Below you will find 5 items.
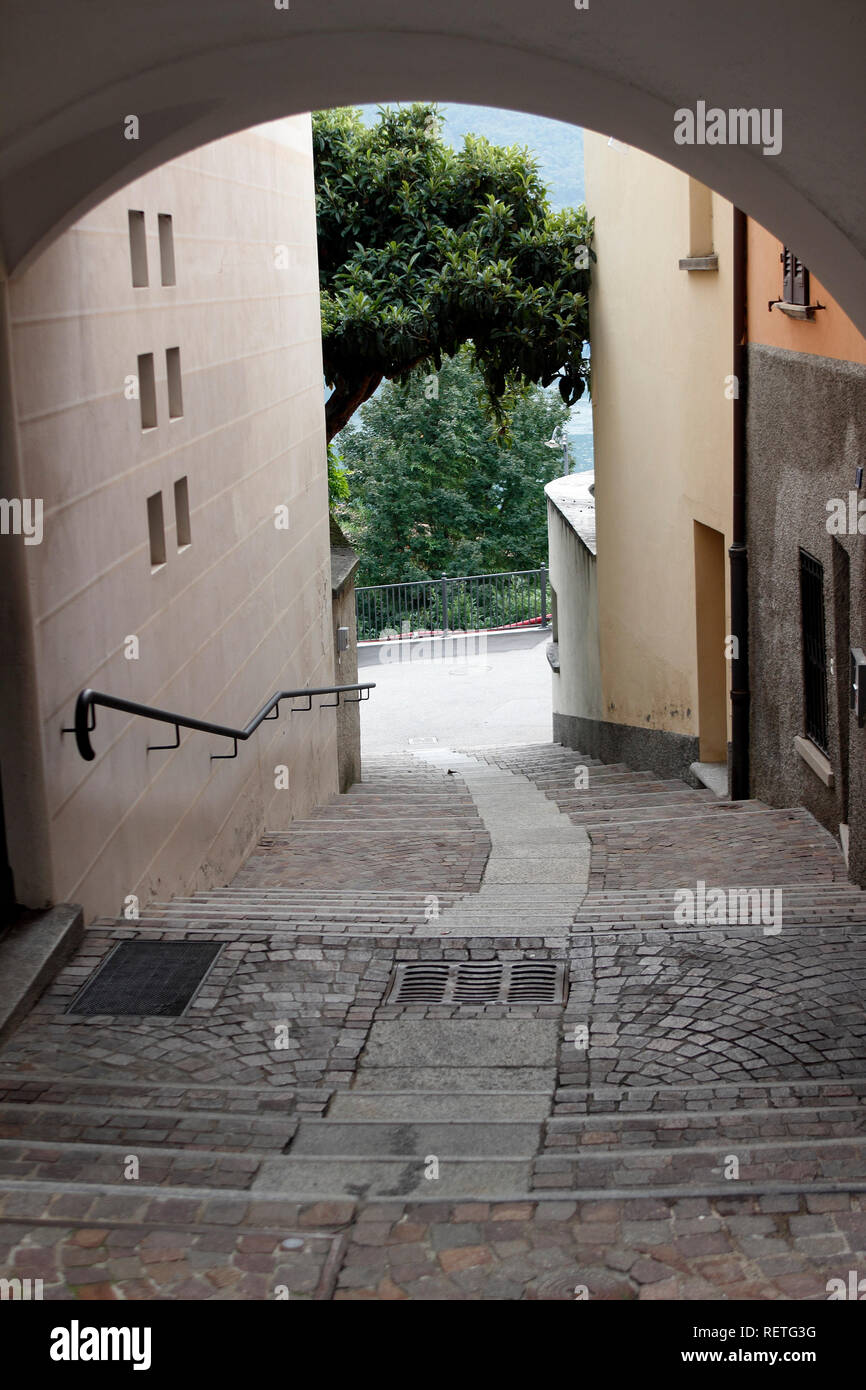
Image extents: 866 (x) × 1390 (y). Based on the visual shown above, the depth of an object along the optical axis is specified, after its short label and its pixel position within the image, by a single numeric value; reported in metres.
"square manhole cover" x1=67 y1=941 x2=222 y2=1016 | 5.48
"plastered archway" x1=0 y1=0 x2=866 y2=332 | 4.36
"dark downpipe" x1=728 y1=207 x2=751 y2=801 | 9.84
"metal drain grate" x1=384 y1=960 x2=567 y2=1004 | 5.54
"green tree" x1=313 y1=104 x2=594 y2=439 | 16.16
